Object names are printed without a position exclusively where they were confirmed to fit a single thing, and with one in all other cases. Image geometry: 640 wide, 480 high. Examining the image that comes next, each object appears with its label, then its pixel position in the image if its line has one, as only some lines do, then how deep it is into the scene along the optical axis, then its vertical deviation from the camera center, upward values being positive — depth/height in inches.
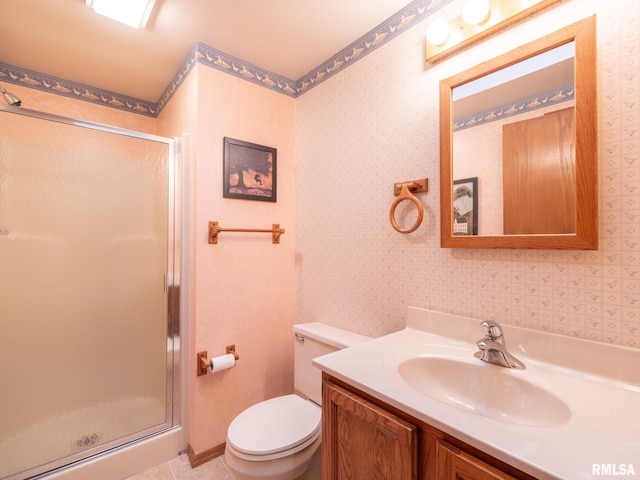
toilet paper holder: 63.0 -26.0
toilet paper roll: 62.3 -26.0
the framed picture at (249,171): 67.4 +16.9
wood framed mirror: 34.4 +12.5
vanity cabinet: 24.2 -20.1
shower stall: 56.3 -10.7
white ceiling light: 53.2 +43.0
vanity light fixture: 39.4 +31.7
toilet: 44.6 -31.5
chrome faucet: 36.8 -13.8
